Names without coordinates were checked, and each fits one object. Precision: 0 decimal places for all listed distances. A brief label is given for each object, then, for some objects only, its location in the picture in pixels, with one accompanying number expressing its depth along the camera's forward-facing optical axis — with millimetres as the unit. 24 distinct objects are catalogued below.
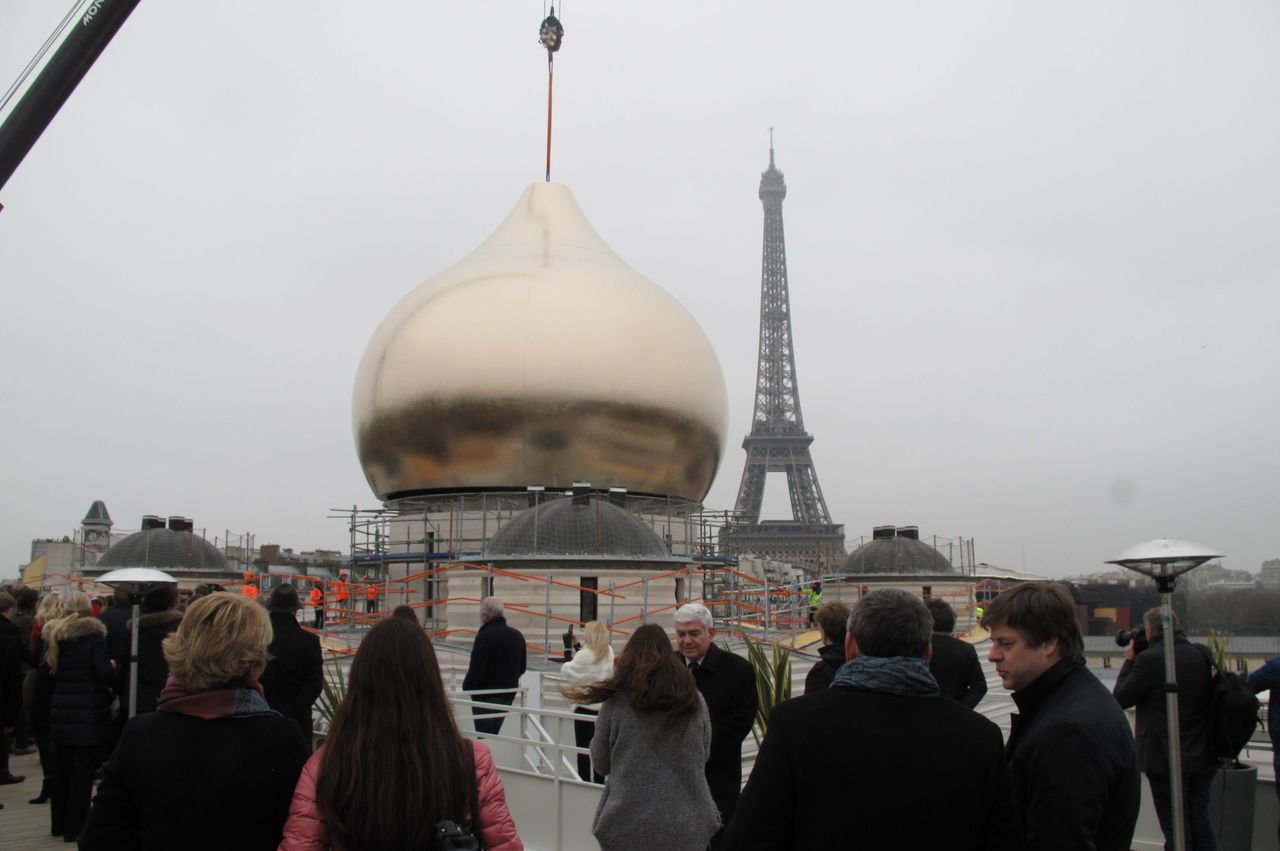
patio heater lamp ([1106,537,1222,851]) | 4539
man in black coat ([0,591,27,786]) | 7613
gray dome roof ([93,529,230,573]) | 23609
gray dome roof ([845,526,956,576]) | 27750
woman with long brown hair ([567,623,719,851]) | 3805
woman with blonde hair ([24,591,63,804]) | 7895
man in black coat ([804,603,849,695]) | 4977
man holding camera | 5270
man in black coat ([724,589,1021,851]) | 2545
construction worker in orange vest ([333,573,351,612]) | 24828
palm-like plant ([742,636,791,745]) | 7285
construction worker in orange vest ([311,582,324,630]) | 23427
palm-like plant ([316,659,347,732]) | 7363
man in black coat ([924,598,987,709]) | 5633
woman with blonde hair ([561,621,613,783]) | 7160
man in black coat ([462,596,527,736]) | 7867
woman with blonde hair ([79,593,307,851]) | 2846
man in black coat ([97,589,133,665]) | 7578
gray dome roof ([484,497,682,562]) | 19578
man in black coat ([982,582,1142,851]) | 2830
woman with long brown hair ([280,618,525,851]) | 2621
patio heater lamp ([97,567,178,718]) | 6688
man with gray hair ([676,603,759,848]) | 4559
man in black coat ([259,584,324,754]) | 6051
